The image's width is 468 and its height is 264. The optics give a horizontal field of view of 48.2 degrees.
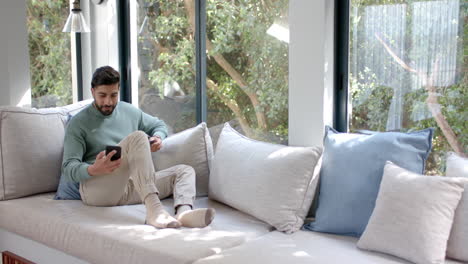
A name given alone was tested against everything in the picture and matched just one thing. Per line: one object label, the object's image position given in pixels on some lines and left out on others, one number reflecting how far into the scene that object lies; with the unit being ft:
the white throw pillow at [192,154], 10.85
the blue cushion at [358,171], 8.07
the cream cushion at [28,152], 10.70
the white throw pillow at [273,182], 8.79
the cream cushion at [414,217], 6.86
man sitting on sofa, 9.19
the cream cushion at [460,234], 6.93
